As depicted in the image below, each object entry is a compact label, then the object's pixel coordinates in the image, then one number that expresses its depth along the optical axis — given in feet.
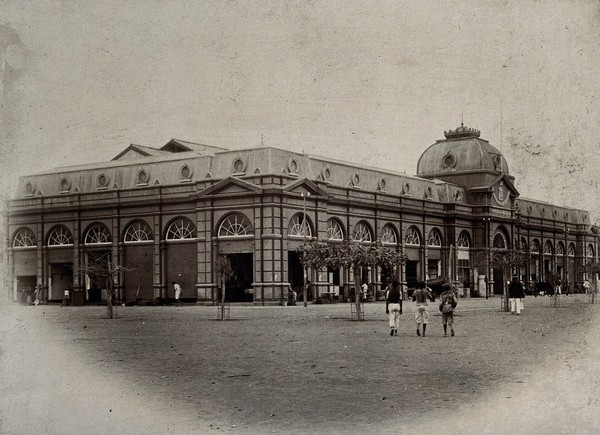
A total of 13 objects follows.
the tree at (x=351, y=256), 122.31
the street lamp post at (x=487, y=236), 255.78
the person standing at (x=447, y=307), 85.10
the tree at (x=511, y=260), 184.03
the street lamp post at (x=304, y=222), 164.66
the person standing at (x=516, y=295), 122.31
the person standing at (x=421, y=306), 86.91
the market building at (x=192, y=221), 175.83
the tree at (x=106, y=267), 119.59
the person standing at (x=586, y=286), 221.25
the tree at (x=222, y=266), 162.46
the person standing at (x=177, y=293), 182.70
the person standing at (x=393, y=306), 86.53
